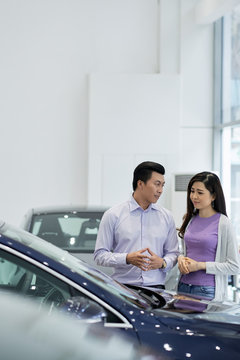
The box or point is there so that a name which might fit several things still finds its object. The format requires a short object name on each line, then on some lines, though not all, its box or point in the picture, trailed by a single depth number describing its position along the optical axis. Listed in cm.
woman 584
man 592
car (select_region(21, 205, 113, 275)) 895
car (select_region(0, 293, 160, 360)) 361
